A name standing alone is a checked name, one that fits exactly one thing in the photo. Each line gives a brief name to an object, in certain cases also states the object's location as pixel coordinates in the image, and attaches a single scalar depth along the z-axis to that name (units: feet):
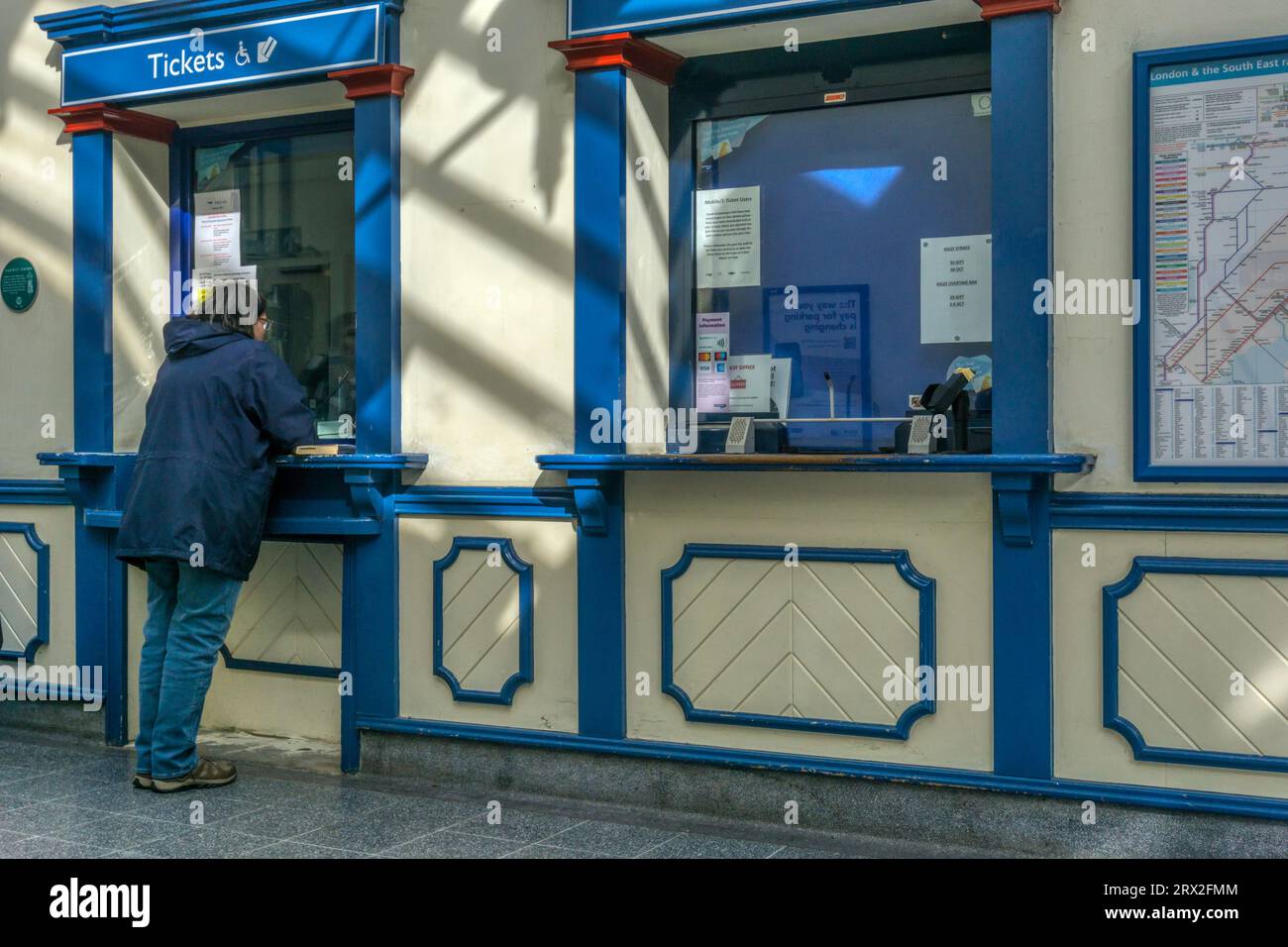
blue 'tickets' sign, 19.45
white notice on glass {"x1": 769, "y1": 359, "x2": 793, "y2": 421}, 17.95
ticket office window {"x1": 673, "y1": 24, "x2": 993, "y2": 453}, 16.89
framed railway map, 14.62
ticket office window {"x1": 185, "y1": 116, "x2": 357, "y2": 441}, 21.13
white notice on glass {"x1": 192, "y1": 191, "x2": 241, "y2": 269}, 22.36
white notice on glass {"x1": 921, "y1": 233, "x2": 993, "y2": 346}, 16.70
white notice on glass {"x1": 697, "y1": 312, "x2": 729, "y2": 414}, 18.42
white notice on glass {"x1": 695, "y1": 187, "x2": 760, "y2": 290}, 18.20
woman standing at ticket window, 18.22
